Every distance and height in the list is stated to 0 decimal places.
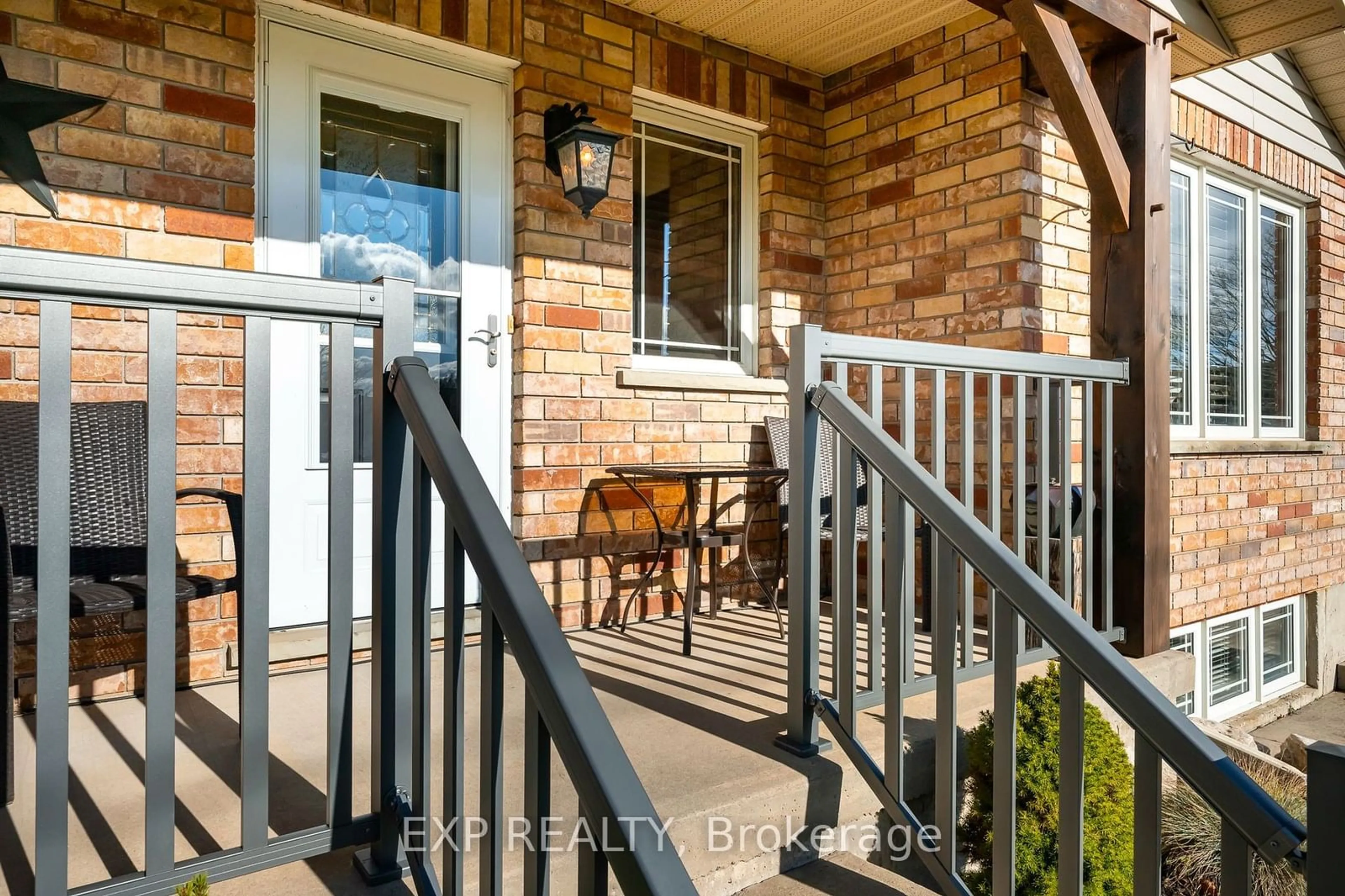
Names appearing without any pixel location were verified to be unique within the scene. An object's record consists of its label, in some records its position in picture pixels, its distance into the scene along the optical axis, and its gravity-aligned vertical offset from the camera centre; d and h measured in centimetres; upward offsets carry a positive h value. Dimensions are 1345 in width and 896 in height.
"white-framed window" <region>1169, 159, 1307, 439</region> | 426 +75
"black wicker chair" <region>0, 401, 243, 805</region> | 198 -10
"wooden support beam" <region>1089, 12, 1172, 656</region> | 284 +38
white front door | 273 +73
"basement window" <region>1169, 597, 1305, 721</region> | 433 -101
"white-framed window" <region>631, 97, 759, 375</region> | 361 +89
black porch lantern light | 304 +103
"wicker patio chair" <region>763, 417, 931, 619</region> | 331 -2
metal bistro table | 291 -24
